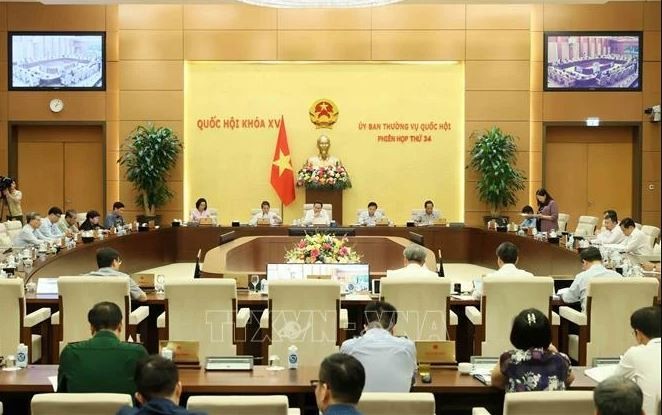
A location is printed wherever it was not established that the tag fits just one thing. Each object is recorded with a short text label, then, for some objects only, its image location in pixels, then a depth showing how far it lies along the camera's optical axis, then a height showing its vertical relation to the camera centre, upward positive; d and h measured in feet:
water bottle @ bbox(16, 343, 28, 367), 13.66 -2.71
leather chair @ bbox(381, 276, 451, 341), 18.42 -2.44
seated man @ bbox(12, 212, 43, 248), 32.65 -1.76
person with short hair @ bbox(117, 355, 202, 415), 8.85 -2.14
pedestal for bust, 46.75 -0.36
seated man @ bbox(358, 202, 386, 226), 42.63 -1.35
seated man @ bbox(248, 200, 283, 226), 42.47 -1.36
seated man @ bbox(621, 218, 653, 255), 31.22 -1.87
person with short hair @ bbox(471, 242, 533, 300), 19.99 -1.63
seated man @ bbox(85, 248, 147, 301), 19.51 -1.77
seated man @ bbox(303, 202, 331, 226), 40.86 -1.30
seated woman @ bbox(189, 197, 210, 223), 43.42 -1.13
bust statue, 46.98 +1.88
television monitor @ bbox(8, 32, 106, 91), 47.62 +7.40
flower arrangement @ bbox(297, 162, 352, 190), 46.09 +0.69
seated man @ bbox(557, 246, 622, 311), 19.89 -2.00
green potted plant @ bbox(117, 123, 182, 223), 45.47 +1.57
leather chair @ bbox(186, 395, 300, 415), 9.30 -2.38
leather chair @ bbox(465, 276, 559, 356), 18.60 -2.53
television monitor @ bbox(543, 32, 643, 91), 47.57 +7.36
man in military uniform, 11.41 -2.40
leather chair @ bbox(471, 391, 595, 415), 9.65 -2.44
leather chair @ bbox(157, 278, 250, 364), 18.10 -2.68
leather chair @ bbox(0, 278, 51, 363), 18.30 -2.82
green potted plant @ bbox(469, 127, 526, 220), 45.62 +1.18
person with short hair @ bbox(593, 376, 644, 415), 8.34 -2.07
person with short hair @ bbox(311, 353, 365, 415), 8.97 -2.09
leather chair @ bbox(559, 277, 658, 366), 18.37 -2.70
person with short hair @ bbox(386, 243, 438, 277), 20.11 -1.80
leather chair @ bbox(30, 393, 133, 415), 9.46 -2.42
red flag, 47.73 +1.10
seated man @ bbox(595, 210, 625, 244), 34.60 -1.68
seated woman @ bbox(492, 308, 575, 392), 11.38 -2.31
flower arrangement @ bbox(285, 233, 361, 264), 26.24 -1.93
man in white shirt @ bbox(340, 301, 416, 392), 12.01 -2.41
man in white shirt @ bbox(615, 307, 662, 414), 11.02 -2.24
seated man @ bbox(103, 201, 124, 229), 39.86 -1.37
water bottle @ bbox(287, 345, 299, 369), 13.70 -2.73
